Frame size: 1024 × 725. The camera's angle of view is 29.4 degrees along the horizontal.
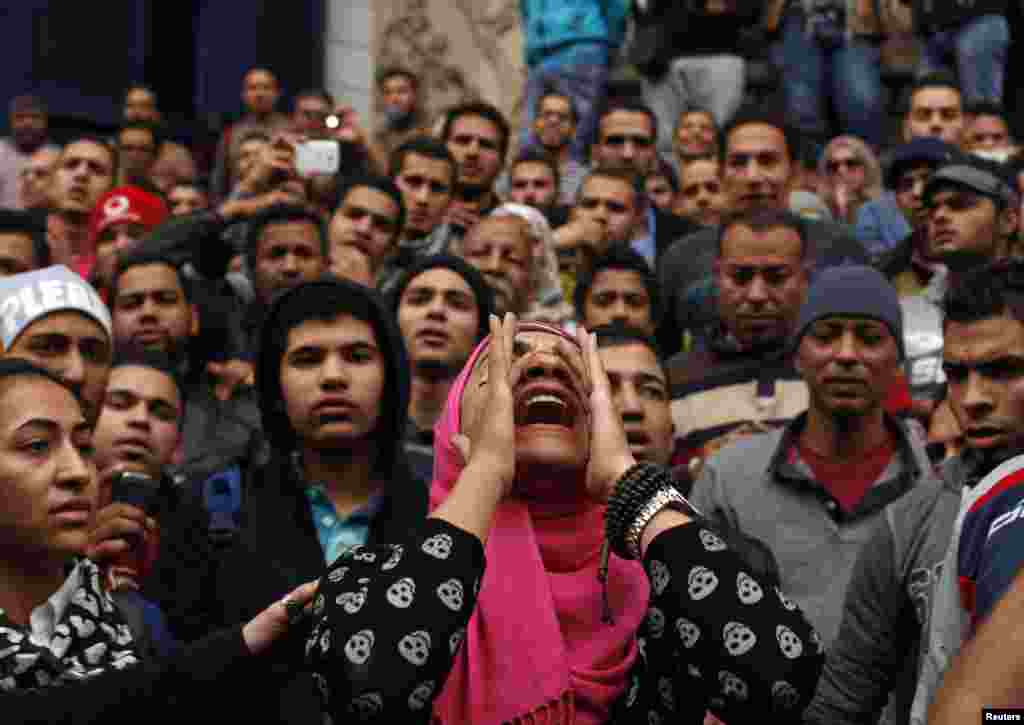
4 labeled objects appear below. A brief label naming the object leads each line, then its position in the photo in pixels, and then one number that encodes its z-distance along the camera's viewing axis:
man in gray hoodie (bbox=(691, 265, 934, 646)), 5.13
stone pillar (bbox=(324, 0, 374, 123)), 15.62
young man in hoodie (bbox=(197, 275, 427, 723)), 4.65
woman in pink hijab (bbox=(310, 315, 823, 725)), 3.23
